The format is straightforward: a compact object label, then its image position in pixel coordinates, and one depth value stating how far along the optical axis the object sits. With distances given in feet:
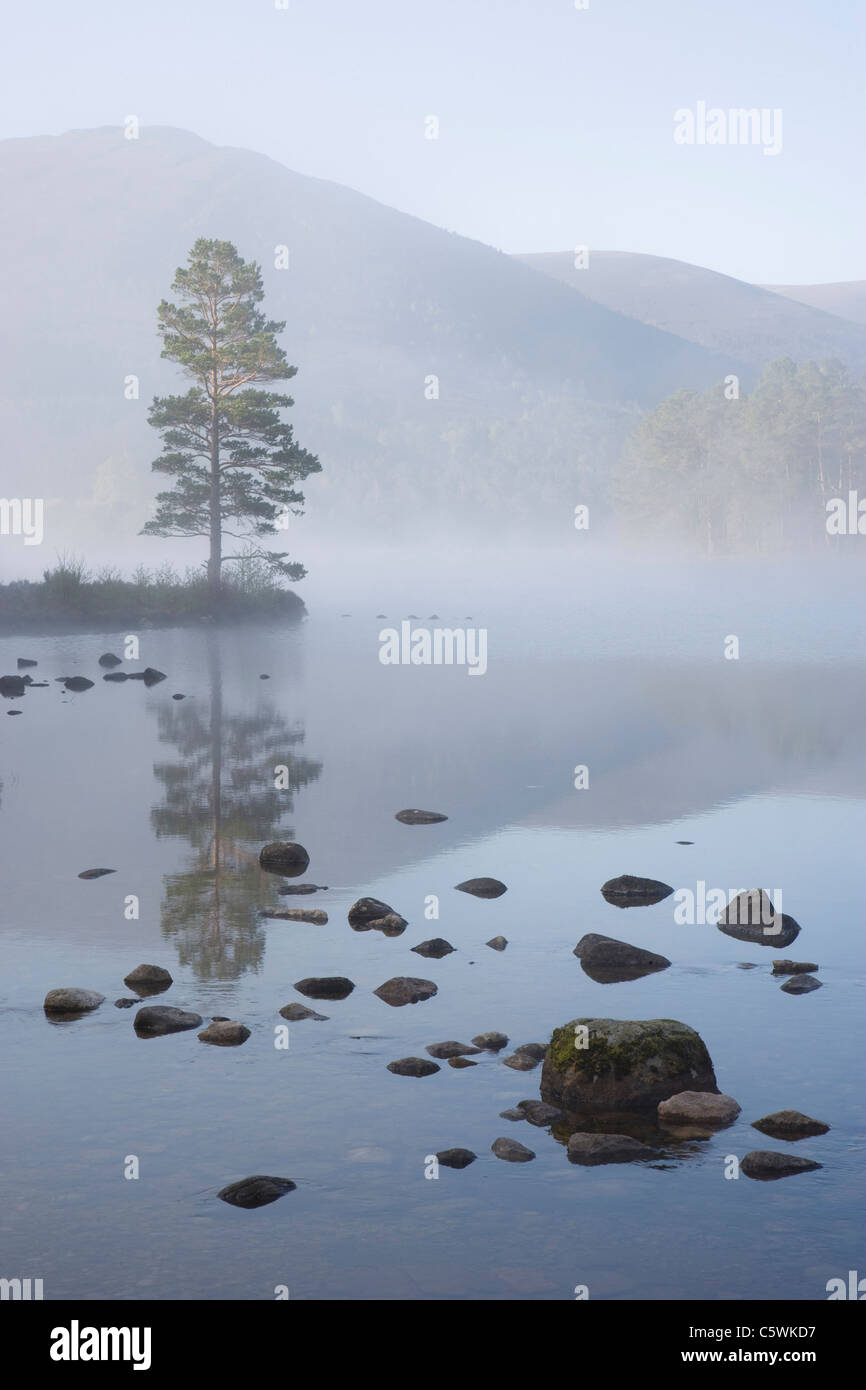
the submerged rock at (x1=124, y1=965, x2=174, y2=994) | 40.31
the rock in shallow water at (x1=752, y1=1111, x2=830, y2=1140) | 30.81
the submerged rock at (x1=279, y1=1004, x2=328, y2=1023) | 37.81
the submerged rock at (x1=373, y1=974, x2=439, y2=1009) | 39.63
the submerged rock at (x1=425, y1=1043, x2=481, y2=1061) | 35.37
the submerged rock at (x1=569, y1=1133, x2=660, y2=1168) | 29.66
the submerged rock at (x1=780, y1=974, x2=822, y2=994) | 40.91
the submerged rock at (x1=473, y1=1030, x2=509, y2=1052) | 35.88
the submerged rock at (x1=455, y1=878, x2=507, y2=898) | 52.54
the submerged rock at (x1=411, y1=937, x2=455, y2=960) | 44.27
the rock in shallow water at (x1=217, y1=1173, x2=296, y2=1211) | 27.55
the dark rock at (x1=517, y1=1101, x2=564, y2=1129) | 31.45
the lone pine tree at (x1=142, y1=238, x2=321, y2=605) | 193.57
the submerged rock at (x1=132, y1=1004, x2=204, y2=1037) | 36.68
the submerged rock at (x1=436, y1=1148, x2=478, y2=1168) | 29.27
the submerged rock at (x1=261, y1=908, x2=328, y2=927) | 48.11
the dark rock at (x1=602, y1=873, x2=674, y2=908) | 51.72
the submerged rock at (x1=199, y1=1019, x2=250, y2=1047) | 35.94
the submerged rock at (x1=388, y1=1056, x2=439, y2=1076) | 34.24
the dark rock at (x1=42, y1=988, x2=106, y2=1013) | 38.19
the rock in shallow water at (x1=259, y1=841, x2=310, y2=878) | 55.98
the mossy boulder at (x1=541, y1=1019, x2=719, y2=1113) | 32.45
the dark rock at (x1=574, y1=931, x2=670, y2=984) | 43.04
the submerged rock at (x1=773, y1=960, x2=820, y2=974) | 42.86
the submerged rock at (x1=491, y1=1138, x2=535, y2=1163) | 29.53
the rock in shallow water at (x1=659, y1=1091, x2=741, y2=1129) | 31.48
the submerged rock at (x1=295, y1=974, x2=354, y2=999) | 39.96
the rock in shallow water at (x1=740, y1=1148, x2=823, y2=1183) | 28.89
